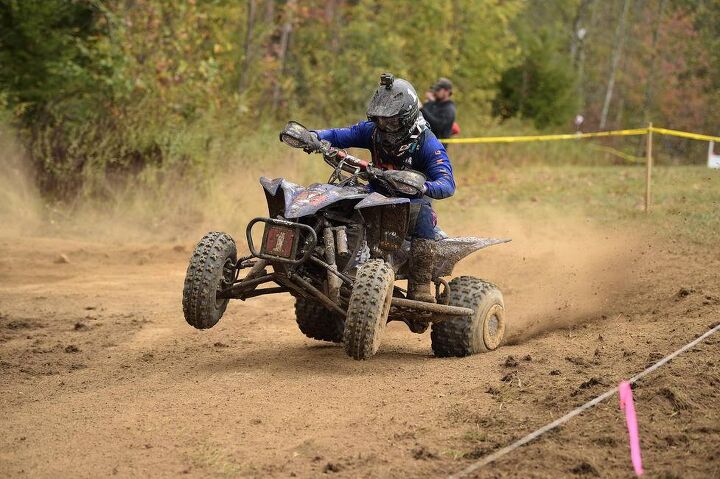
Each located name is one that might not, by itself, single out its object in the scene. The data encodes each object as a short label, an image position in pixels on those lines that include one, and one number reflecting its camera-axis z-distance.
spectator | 31.89
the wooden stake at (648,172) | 31.60
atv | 15.22
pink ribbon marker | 10.58
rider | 16.77
